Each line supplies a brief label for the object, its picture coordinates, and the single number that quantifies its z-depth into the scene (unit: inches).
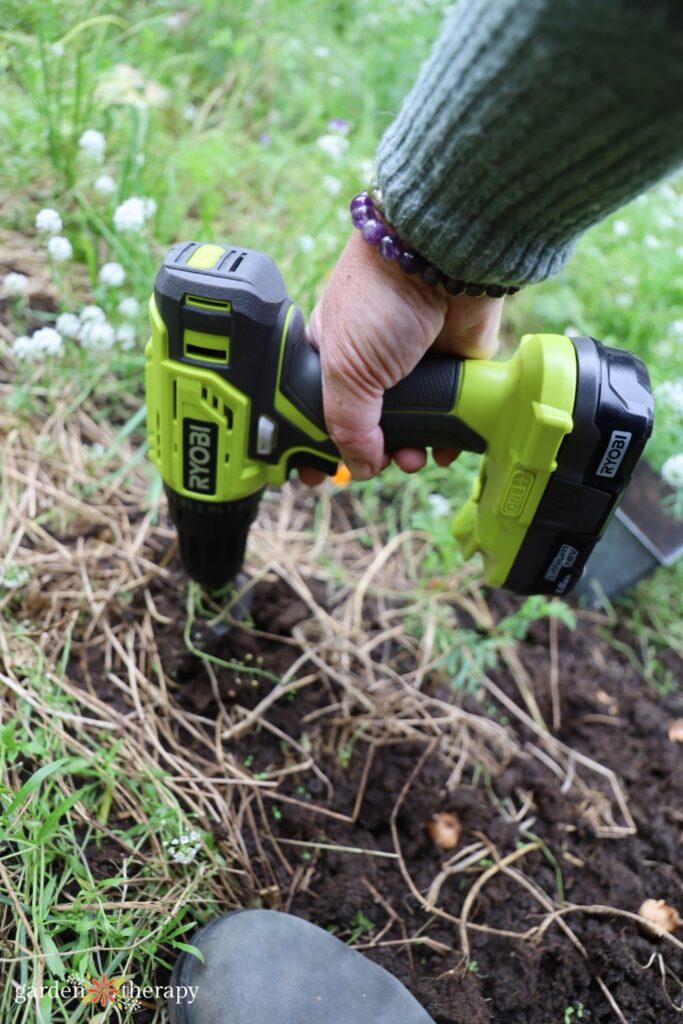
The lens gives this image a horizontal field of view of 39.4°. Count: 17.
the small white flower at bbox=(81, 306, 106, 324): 20.8
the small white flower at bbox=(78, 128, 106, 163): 21.9
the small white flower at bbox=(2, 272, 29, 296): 20.5
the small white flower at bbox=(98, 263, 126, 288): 21.2
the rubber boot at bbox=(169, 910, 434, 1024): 13.8
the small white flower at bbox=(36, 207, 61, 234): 20.2
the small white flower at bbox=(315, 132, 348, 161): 26.2
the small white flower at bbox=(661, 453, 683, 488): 19.7
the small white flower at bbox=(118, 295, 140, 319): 22.1
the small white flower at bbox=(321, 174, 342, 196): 26.5
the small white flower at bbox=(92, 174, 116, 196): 22.2
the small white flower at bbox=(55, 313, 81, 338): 20.6
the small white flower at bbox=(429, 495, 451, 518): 22.0
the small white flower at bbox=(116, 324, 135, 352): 21.4
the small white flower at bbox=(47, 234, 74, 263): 20.6
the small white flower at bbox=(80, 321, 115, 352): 20.4
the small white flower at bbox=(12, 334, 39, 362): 19.9
